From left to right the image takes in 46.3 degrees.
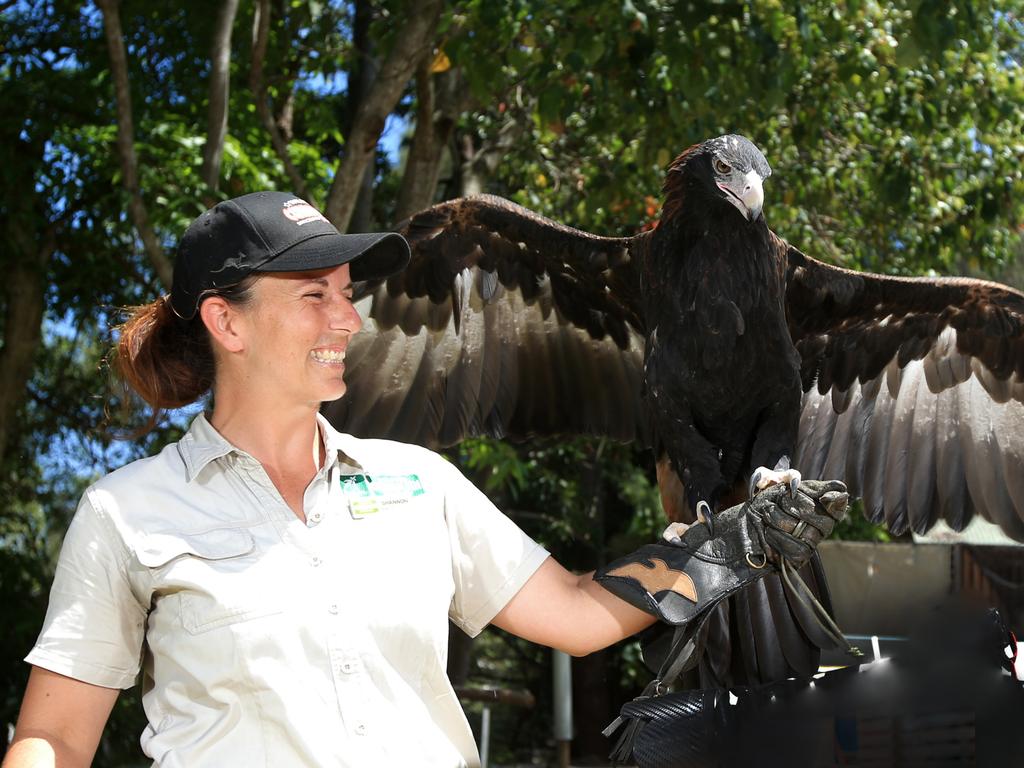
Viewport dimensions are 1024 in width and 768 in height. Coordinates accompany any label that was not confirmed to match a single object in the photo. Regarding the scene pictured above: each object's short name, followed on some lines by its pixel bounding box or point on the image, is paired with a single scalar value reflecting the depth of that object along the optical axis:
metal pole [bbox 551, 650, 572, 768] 6.73
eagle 3.30
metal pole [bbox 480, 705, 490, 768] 5.77
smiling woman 1.81
